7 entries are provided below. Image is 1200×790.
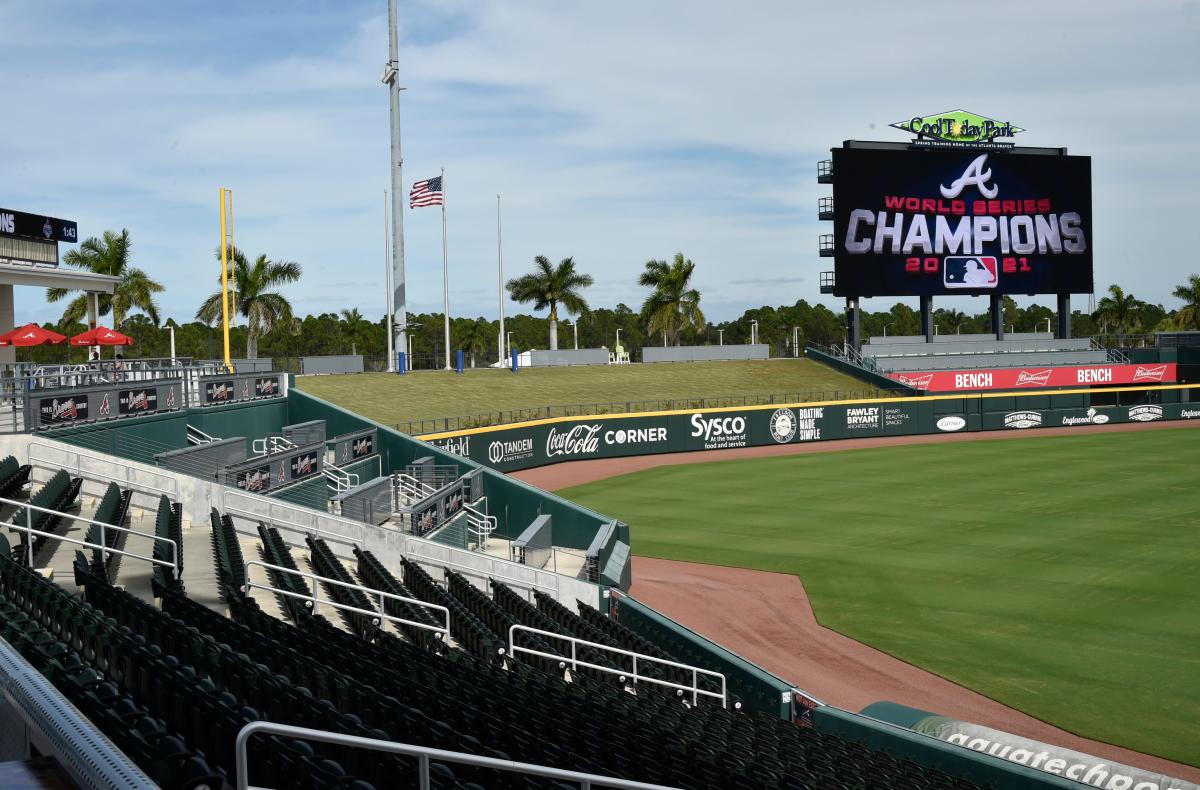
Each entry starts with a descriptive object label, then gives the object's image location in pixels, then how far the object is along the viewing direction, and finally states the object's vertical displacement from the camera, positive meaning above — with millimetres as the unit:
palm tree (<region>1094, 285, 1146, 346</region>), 121500 +3363
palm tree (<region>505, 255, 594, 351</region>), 77875 +4703
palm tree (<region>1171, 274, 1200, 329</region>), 103000 +3236
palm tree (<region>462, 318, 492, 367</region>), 121331 +1616
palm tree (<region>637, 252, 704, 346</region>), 83750 +4008
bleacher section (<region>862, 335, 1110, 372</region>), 67500 -681
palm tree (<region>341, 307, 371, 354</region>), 117875 +2827
